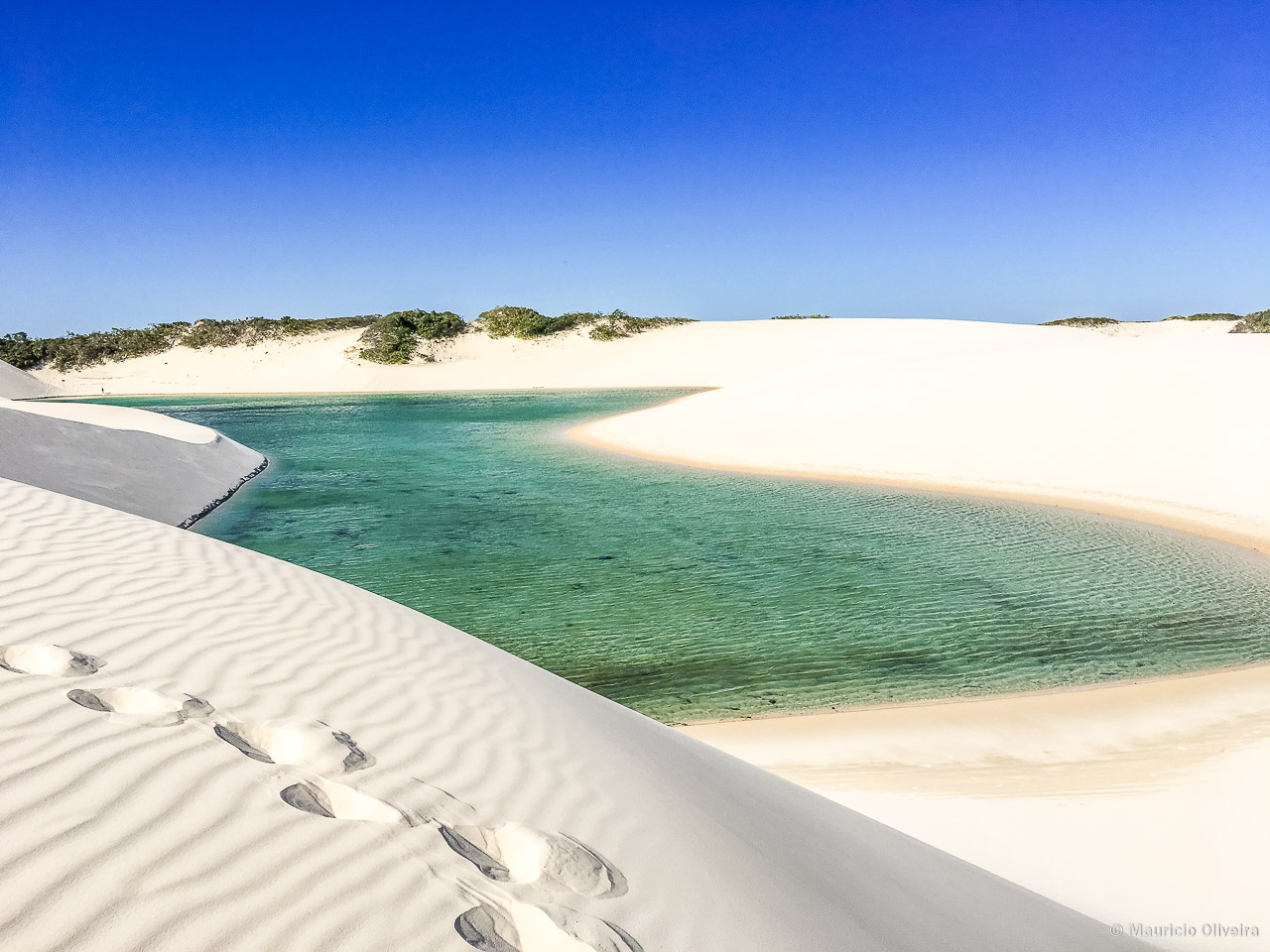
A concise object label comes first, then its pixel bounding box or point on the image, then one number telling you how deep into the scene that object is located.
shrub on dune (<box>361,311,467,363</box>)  50.03
